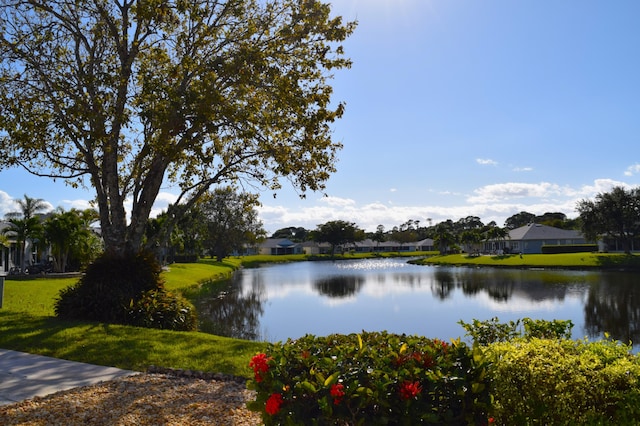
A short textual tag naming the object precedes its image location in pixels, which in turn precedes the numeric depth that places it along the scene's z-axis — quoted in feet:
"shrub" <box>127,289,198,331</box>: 43.93
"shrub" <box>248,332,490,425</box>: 11.41
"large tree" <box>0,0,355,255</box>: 43.29
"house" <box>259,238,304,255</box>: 398.62
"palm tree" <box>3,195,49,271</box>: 99.39
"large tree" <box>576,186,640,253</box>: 186.91
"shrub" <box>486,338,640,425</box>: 12.43
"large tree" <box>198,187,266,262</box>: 225.76
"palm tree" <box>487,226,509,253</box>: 247.91
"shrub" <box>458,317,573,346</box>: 18.68
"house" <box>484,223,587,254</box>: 251.19
